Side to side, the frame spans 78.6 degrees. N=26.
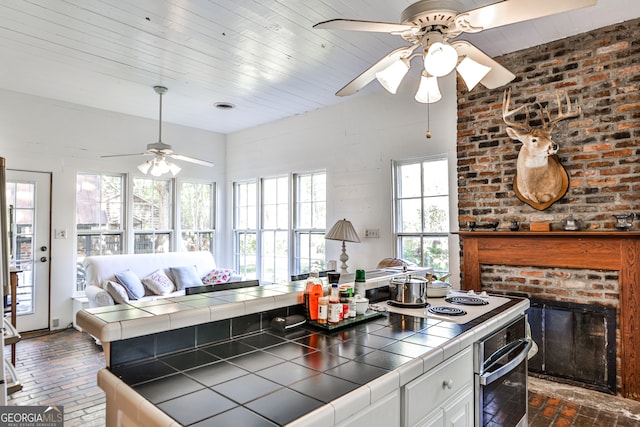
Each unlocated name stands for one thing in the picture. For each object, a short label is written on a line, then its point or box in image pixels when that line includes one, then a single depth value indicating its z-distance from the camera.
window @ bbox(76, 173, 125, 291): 5.11
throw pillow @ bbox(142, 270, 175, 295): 4.73
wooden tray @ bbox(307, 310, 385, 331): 1.69
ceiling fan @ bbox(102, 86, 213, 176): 4.05
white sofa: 4.26
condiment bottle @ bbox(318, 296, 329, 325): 1.72
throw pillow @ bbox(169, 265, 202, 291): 4.98
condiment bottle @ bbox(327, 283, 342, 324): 1.71
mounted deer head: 3.06
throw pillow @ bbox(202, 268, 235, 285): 5.19
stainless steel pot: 2.12
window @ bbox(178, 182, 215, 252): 6.14
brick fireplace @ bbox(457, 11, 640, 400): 2.88
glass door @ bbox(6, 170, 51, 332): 4.57
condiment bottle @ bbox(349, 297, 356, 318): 1.82
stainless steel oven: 1.71
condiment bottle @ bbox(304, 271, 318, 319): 1.81
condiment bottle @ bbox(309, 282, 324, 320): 1.77
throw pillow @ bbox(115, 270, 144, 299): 4.42
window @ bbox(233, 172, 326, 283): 5.27
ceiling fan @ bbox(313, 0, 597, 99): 1.58
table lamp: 4.24
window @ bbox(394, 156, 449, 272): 3.99
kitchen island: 1.01
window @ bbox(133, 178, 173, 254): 5.63
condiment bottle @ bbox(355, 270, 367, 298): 2.12
